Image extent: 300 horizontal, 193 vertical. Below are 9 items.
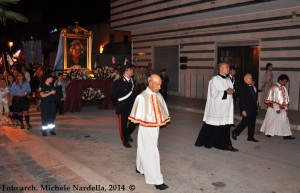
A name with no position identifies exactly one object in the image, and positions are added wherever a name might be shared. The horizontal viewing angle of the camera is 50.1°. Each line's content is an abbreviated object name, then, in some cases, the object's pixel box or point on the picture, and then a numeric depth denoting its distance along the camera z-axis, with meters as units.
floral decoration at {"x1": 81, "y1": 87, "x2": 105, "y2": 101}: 13.36
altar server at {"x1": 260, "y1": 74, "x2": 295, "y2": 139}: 8.16
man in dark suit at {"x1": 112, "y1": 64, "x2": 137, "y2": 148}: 7.38
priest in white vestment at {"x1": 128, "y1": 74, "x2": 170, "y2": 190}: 4.92
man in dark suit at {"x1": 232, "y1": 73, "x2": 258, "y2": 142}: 7.82
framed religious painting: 15.33
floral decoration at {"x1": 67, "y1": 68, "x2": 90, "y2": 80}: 13.36
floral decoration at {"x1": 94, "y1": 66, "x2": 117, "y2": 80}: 14.26
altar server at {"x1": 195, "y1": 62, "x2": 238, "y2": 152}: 7.07
